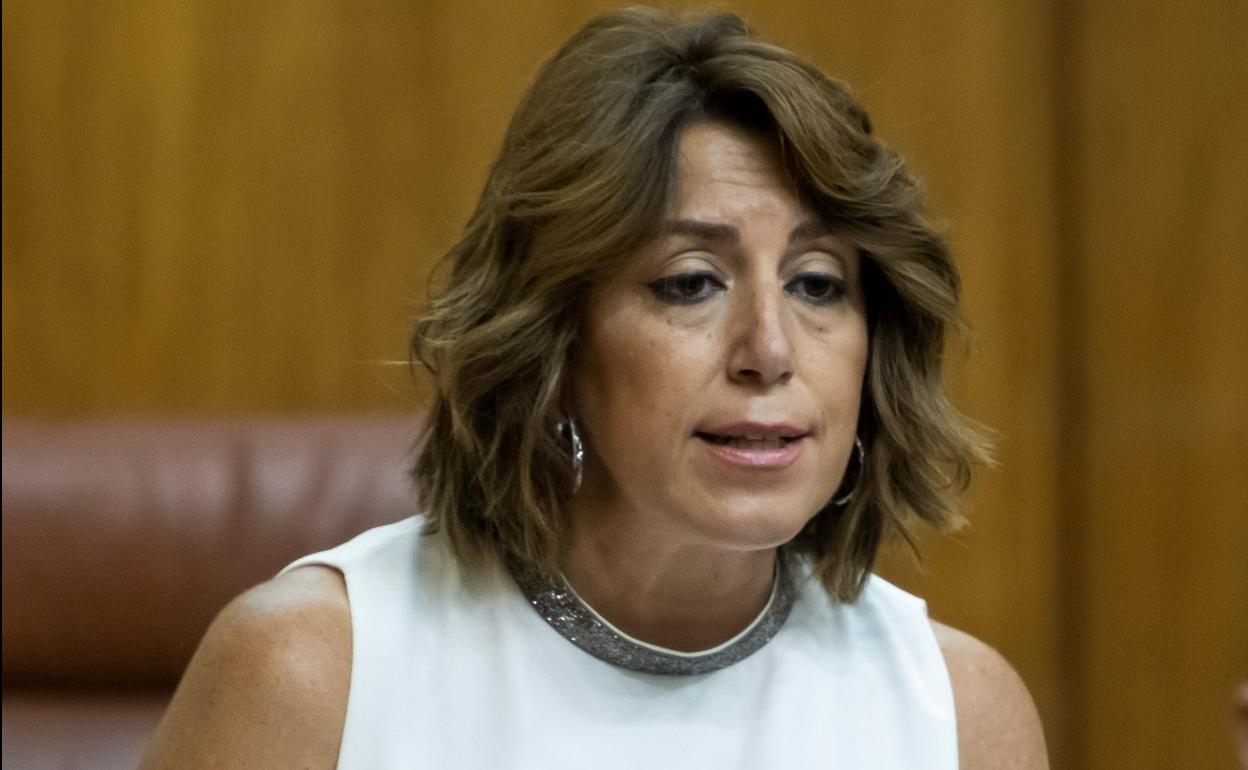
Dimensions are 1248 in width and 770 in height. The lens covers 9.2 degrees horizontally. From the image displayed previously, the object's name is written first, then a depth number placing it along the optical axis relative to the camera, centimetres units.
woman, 325
